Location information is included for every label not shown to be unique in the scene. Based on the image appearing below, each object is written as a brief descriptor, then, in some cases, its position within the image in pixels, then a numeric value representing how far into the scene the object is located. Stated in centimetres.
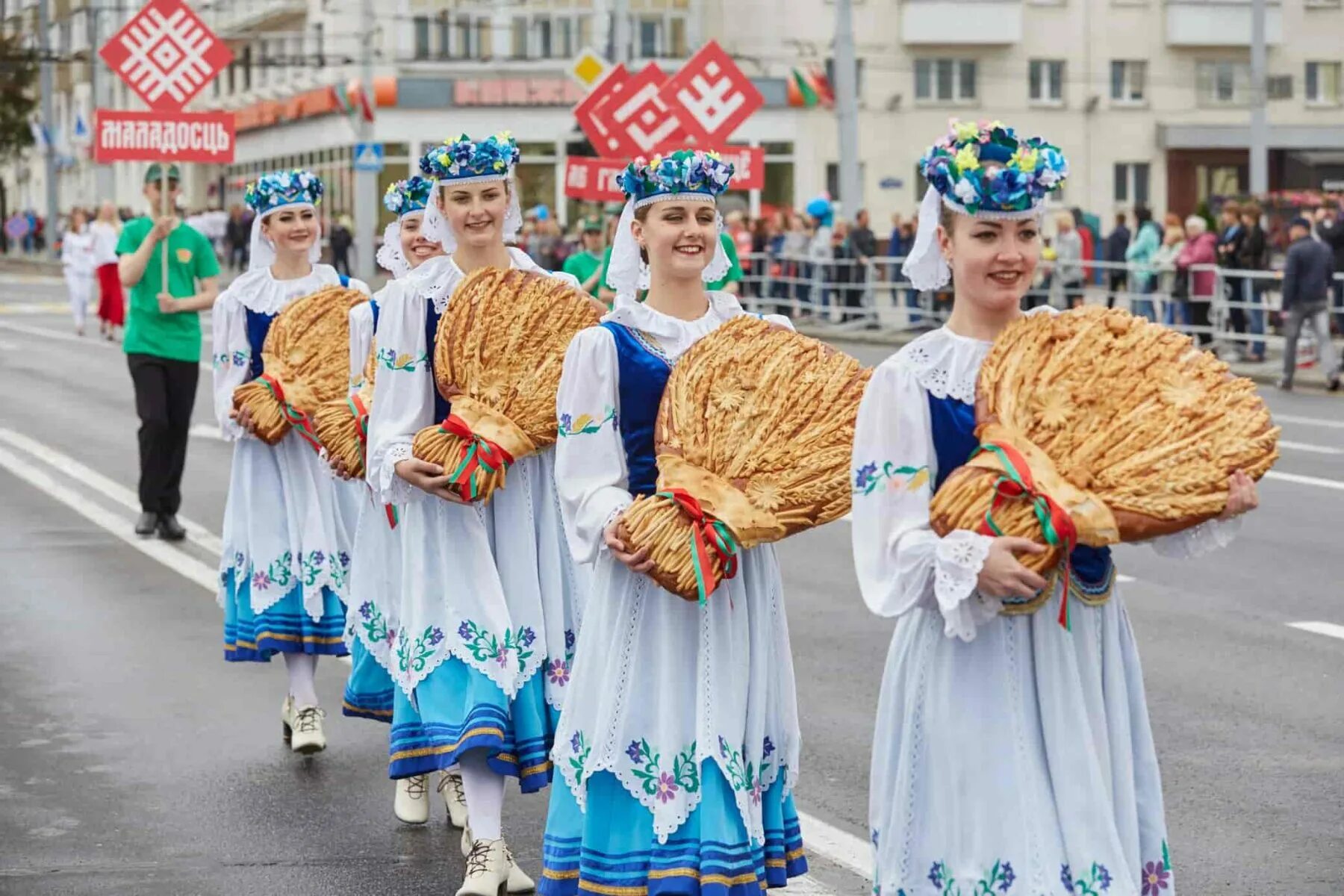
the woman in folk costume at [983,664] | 452
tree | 8212
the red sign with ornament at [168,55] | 1733
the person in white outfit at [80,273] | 3797
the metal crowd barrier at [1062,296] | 2494
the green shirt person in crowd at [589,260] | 1859
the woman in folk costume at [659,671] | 554
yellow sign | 2497
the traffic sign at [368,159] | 4644
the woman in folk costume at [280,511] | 878
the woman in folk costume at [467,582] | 673
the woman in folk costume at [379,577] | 743
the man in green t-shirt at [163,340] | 1309
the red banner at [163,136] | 1602
